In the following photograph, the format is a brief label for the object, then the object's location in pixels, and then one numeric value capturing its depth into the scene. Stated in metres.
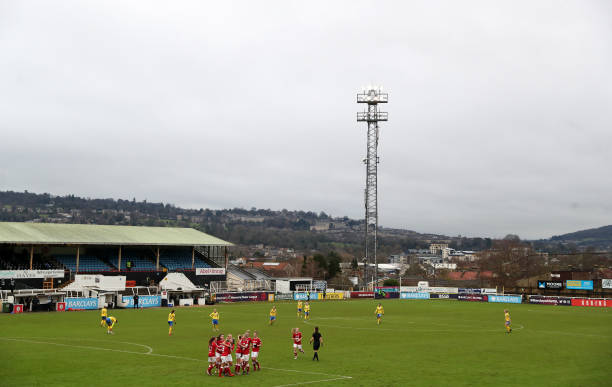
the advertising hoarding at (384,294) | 100.64
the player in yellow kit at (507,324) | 42.97
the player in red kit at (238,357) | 24.94
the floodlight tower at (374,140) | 103.25
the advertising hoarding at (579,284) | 88.50
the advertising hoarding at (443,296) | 99.76
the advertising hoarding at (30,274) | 69.32
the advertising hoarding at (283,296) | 91.12
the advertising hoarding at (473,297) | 93.71
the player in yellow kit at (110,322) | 39.98
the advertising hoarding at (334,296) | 94.08
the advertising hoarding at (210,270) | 91.31
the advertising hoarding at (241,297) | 82.31
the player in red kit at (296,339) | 29.33
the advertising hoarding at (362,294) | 99.33
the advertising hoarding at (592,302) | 79.56
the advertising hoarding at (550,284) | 92.25
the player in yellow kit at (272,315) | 49.47
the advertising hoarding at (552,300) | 84.00
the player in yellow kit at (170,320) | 41.25
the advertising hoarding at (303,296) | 91.38
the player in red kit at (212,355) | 24.83
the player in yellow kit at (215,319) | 44.74
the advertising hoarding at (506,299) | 89.06
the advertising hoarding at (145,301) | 69.50
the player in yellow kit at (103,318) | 43.72
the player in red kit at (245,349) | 25.05
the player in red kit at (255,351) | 25.72
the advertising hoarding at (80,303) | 63.91
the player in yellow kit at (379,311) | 50.38
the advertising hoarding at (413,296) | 100.31
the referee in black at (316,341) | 28.58
